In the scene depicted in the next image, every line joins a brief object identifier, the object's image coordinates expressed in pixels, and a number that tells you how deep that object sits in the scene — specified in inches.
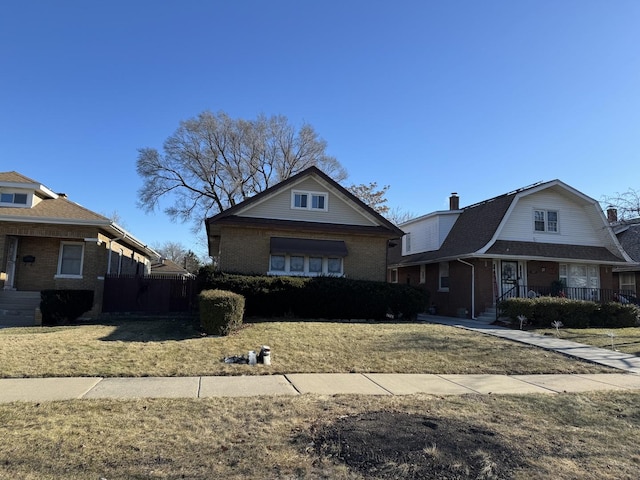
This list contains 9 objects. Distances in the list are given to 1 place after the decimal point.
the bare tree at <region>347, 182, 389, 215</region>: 1801.2
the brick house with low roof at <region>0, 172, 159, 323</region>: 635.5
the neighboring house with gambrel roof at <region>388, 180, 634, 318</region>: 792.9
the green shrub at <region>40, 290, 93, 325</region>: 577.3
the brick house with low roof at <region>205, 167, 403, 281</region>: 717.3
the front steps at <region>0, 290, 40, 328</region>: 593.9
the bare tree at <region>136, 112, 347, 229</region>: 1521.9
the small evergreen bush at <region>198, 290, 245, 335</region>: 457.1
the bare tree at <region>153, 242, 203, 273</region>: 3341.3
